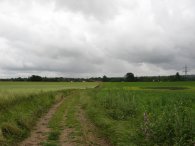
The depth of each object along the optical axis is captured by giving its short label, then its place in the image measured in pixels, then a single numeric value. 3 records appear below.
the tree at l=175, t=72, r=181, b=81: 104.64
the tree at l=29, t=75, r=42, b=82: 98.07
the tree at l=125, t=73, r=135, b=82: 109.54
